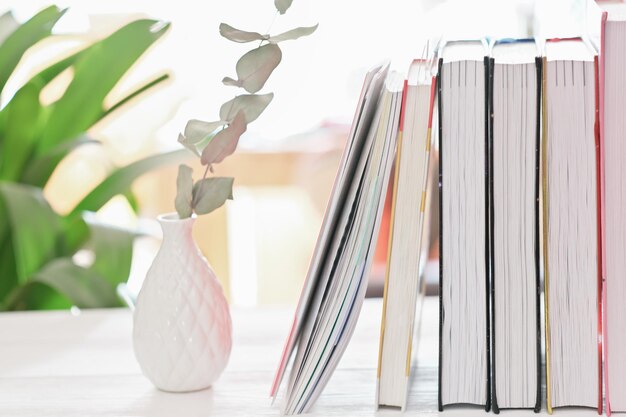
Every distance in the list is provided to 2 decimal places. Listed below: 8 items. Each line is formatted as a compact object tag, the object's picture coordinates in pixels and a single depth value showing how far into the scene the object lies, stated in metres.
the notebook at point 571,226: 0.99
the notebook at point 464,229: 1.00
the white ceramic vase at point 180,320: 1.06
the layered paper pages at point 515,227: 1.00
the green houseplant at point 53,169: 1.47
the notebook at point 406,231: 1.01
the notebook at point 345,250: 1.02
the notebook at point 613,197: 0.98
